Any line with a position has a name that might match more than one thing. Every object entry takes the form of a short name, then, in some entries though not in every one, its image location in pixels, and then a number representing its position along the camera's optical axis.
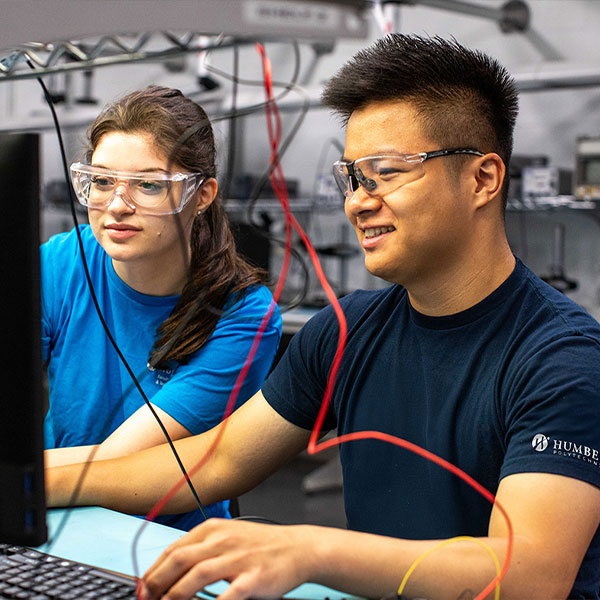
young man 0.84
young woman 1.35
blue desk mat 0.91
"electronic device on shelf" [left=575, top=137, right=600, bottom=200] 3.30
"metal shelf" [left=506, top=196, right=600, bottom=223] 3.48
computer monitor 0.66
